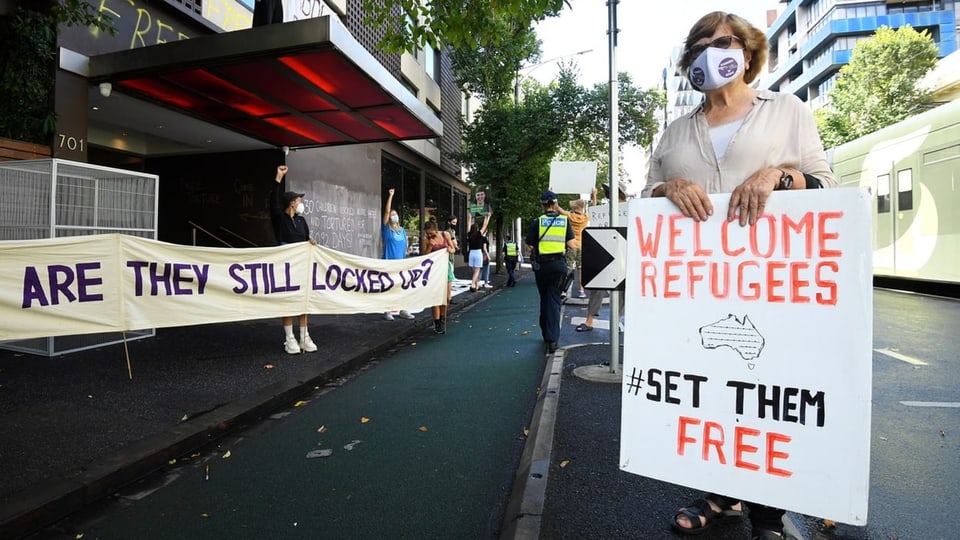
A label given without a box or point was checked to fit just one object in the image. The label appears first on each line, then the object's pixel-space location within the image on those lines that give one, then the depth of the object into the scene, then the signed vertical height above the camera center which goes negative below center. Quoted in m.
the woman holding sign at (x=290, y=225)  6.61 +0.66
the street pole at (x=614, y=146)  4.88 +1.27
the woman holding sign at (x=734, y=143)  1.92 +0.55
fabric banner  4.36 -0.10
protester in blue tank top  9.59 +0.69
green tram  10.28 +1.95
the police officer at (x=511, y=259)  18.23 +0.68
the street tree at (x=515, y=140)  20.95 +5.66
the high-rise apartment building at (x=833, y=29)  47.94 +24.71
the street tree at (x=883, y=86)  27.73 +10.52
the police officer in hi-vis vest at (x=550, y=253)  6.35 +0.31
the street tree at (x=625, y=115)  20.45 +6.46
